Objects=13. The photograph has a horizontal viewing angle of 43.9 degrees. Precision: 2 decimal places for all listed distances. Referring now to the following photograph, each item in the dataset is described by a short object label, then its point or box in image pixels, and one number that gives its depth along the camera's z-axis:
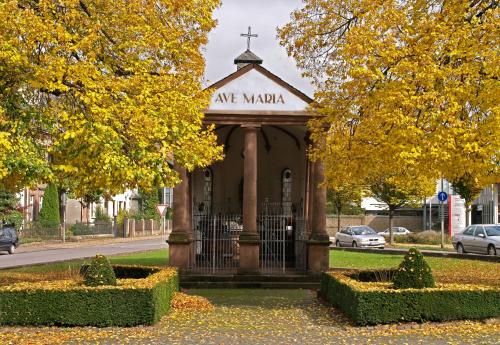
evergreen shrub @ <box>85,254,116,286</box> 10.75
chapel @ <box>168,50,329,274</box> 16.95
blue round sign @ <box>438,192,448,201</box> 32.44
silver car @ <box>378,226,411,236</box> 54.59
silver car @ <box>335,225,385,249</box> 36.84
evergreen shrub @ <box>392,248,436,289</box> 10.78
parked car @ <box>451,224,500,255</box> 26.98
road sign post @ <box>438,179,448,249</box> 32.41
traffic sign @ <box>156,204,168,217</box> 38.20
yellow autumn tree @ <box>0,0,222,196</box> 10.40
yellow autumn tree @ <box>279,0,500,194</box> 11.12
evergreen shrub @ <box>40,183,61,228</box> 51.28
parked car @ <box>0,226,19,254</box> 34.12
